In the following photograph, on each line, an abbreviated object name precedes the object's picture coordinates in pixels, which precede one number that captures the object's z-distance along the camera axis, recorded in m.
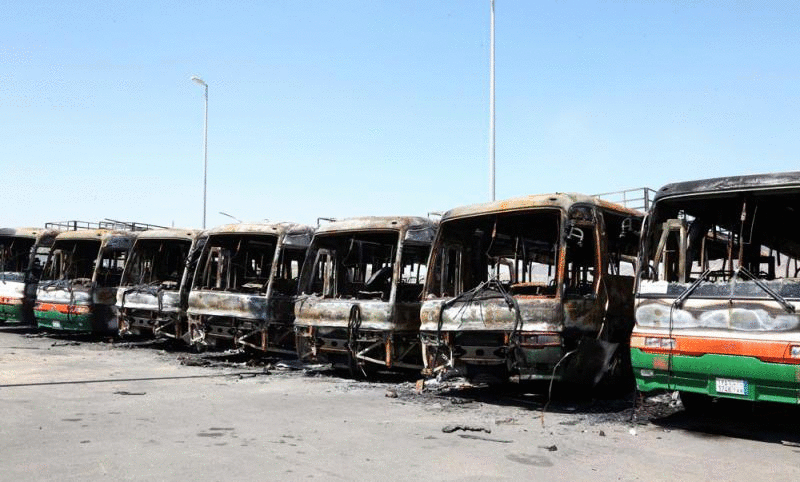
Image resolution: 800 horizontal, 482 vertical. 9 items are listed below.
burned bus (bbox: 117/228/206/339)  14.57
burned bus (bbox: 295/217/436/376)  10.88
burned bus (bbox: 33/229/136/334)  15.98
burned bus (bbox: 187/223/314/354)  12.88
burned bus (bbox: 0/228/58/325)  17.39
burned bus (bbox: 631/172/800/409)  6.65
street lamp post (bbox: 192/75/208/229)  29.84
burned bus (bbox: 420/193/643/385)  8.49
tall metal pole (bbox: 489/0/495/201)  17.36
